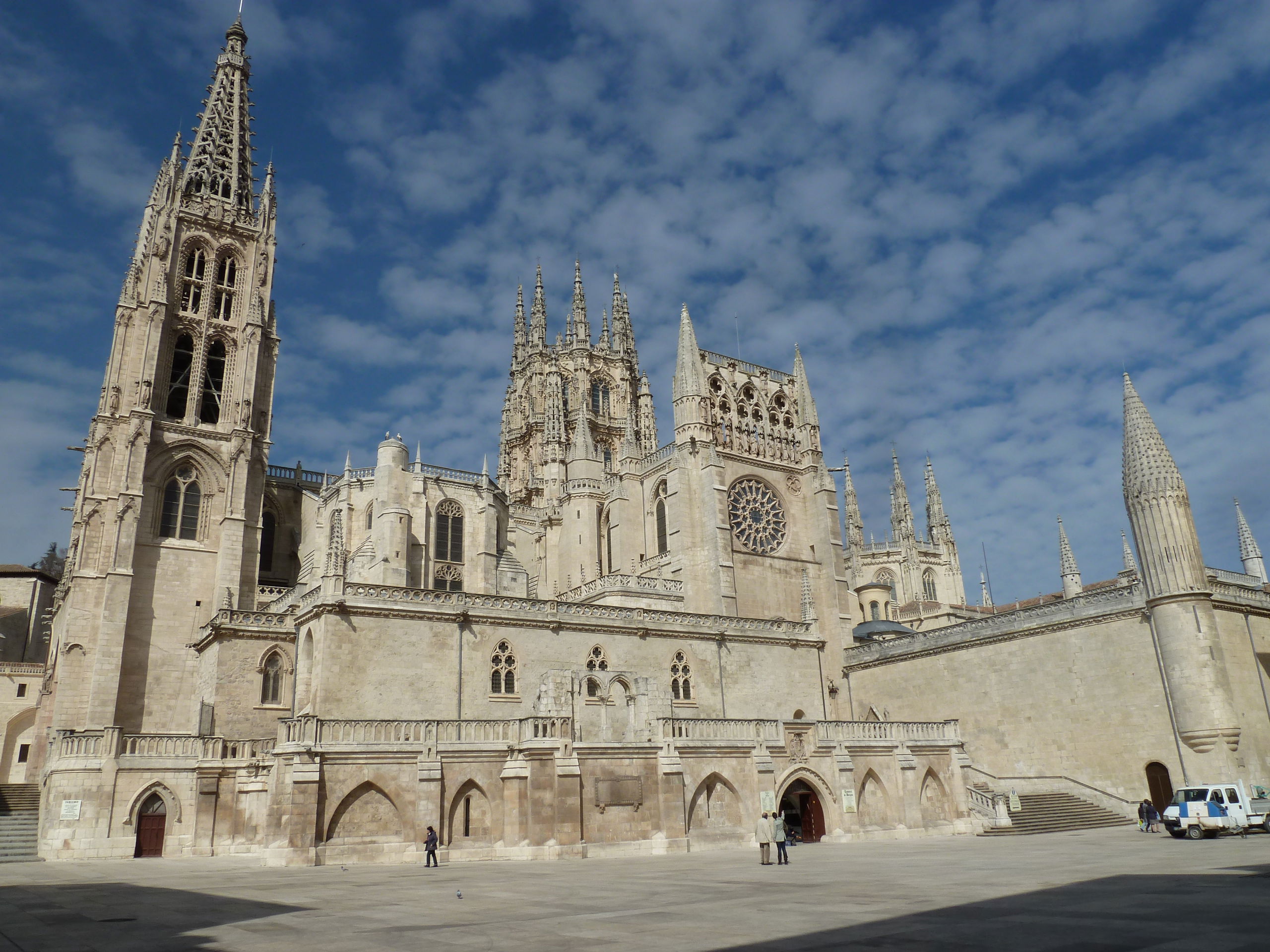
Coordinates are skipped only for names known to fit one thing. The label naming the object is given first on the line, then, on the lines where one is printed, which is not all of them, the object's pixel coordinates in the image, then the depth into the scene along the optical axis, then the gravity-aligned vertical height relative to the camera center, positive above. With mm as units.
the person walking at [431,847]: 20562 -1498
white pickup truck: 21500 -1688
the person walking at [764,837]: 19031 -1532
